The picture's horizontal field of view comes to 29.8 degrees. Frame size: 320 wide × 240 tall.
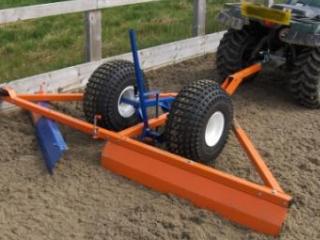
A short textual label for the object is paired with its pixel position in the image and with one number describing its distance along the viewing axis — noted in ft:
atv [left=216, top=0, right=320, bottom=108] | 18.74
